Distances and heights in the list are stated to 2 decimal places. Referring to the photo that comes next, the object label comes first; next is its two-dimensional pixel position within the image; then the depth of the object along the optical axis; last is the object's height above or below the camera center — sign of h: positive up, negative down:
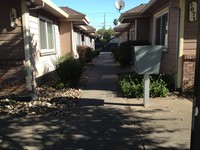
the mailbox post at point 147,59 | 5.01 -0.11
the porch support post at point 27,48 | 6.11 +0.24
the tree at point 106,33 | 68.76 +7.61
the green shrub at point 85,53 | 14.39 +0.19
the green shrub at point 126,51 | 10.64 +0.20
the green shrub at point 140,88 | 5.95 -0.99
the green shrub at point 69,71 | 7.16 -0.53
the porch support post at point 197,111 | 2.36 -0.66
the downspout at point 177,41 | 6.09 +0.38
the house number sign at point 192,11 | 5.76 +1.19
